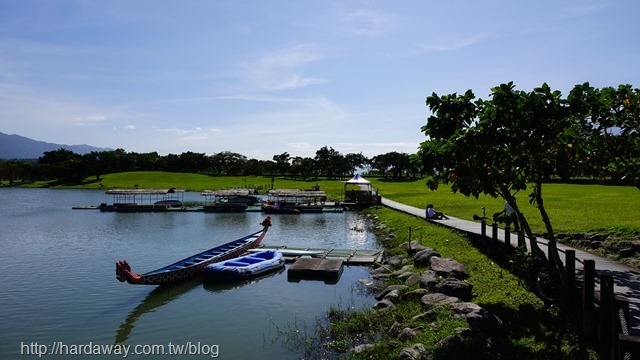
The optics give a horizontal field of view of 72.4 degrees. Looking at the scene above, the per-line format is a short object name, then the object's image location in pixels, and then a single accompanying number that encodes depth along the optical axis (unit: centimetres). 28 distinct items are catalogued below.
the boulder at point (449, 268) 2059
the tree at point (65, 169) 14588
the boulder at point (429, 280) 1920
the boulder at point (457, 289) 1767
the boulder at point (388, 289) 2018
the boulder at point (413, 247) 2808
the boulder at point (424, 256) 2431
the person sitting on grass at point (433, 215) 3953
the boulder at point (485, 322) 1305
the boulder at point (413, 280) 2073
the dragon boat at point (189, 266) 2149
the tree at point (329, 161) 15712
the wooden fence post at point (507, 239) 2141
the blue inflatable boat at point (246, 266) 2491
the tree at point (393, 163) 14775
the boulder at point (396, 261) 2639
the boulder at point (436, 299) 1658
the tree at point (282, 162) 15888
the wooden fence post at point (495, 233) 2350
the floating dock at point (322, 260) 2586
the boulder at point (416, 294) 1845
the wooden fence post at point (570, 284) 1412
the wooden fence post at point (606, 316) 1105
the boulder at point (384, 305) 1804
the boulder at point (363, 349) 1390
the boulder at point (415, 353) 1231
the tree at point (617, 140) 1644
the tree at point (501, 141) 1309
